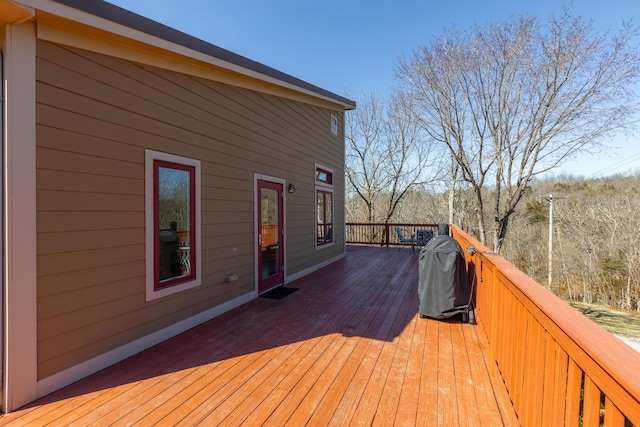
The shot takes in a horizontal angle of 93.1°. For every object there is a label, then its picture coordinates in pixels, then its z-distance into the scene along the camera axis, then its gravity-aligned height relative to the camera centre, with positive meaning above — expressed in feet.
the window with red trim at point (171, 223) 9.93 -0.24
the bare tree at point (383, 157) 52.11 +10.28
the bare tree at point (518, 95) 24.98 +10.84
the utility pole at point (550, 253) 51.34 -6.80
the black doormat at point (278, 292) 15.31 -4.03
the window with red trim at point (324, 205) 22.75 +0.80
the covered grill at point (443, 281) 11.28 -2.52
